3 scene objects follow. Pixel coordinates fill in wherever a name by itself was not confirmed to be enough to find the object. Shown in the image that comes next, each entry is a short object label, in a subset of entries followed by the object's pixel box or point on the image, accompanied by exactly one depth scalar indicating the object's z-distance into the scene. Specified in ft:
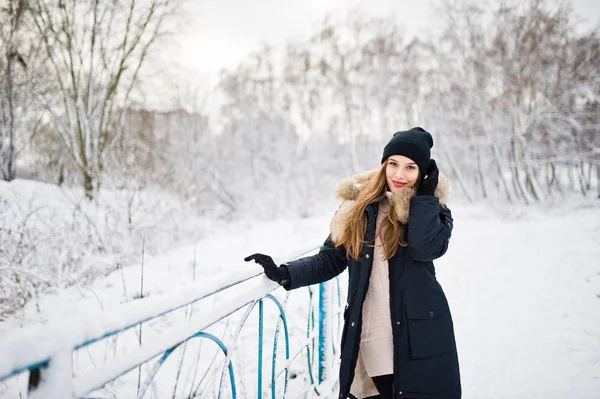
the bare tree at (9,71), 29.57
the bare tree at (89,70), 32.76
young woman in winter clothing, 4.67
